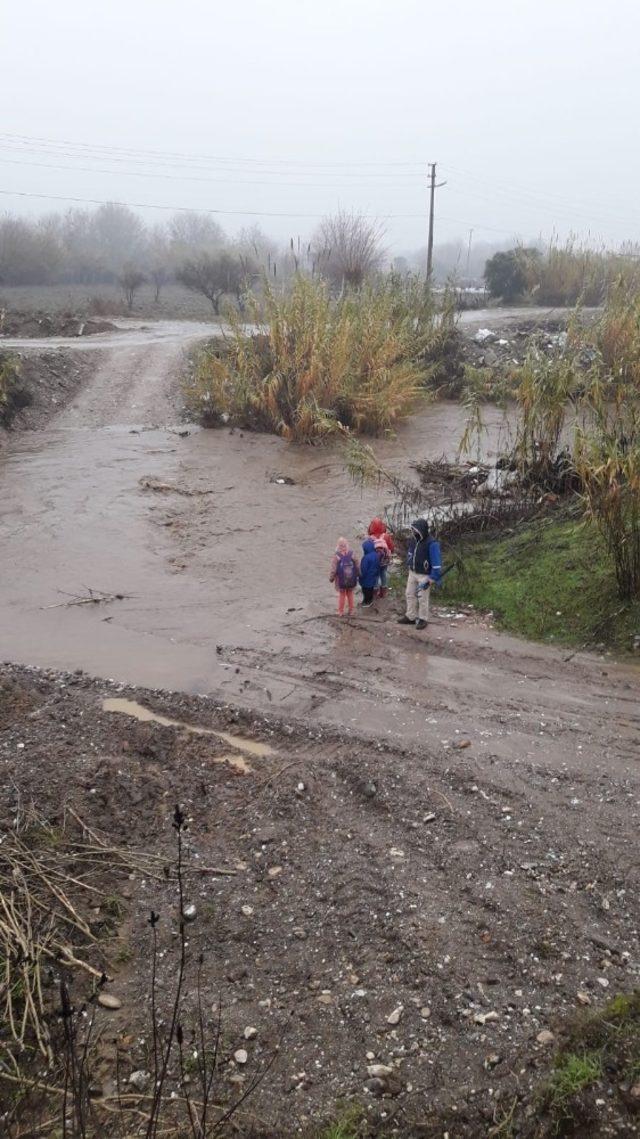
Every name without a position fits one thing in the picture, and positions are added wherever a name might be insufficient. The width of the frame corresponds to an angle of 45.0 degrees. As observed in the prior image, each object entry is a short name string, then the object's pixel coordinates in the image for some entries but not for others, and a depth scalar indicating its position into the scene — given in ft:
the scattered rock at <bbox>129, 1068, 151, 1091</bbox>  10.84
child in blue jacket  27.12
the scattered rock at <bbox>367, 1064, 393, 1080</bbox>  10.91
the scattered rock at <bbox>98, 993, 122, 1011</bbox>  12.14
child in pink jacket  26.17
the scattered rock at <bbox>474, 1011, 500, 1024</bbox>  11.61
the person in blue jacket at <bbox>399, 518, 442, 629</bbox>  25.68
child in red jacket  27.43
